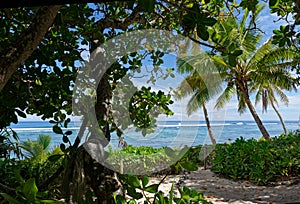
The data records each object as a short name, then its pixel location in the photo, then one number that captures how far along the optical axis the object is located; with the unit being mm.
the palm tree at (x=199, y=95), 11227
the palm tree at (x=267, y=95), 15781
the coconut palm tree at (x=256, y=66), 10583
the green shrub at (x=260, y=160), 6699
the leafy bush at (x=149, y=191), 839
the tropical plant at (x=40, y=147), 7083
